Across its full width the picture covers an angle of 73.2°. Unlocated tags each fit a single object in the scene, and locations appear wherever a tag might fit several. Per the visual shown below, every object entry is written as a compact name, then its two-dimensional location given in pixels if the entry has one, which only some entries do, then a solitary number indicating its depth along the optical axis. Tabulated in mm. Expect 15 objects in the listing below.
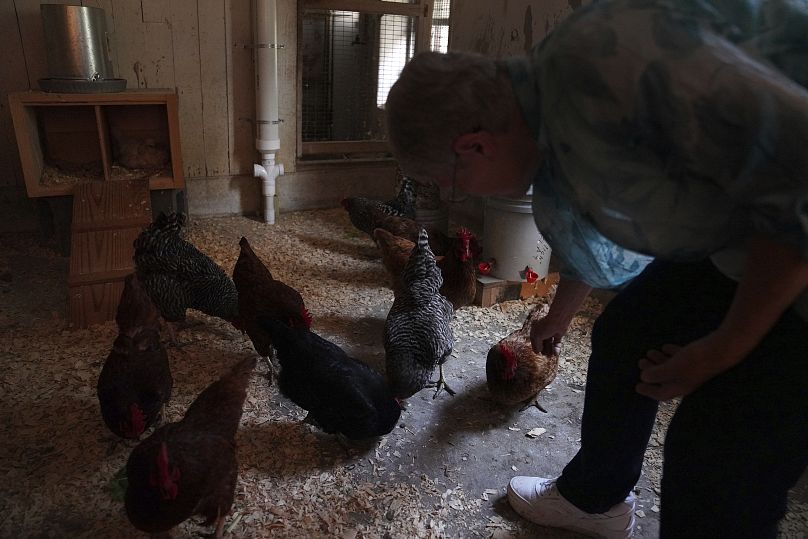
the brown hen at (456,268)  2715
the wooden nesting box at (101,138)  3096
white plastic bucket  2777
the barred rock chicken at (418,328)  2016
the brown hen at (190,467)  1328
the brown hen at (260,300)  2193
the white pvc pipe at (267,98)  3617
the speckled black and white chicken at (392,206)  3586
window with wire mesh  4438
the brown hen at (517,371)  2021
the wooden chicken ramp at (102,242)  2498
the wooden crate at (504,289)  2951
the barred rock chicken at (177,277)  2404
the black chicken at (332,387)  1783
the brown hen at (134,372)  1687
